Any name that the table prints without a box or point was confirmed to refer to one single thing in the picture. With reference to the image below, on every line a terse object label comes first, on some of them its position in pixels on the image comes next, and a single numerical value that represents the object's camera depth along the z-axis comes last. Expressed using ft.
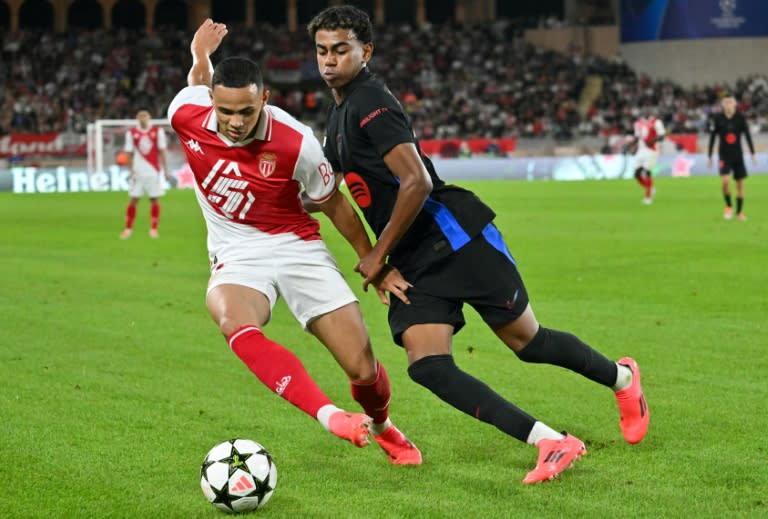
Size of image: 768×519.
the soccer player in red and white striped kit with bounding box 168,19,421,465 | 17.84
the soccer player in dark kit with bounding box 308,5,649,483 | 17.17
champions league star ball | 16.15
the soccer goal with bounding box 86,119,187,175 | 120.98
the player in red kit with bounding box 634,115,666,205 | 88.12
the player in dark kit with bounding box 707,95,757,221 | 71.82
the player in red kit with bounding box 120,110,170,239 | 66.69
